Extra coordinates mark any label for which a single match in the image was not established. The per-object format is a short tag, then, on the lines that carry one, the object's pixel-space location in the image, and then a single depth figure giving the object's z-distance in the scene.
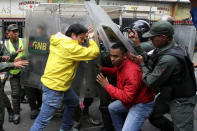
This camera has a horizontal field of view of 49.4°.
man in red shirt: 2.40
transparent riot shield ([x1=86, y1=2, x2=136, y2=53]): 2.85
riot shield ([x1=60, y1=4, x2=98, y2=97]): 3.02
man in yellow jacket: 2.62
